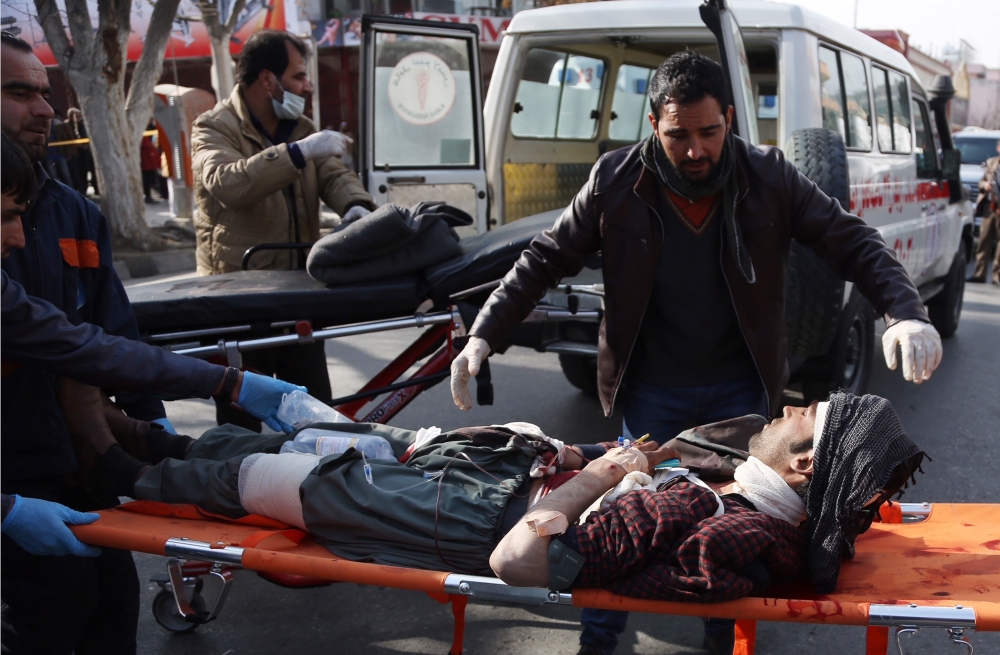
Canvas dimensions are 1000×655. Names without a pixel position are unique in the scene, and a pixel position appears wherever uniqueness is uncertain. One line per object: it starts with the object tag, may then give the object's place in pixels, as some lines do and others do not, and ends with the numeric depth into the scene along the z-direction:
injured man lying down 2.03
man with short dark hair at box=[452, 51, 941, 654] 2.50
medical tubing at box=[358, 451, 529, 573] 2.30
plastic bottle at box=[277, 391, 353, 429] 2.86
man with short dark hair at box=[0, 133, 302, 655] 2.15
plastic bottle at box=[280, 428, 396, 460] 2.71
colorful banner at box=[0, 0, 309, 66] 23.02
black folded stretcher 3.30
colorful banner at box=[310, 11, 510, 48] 22.03
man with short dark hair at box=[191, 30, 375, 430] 3.67
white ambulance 4.13
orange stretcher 1.89
